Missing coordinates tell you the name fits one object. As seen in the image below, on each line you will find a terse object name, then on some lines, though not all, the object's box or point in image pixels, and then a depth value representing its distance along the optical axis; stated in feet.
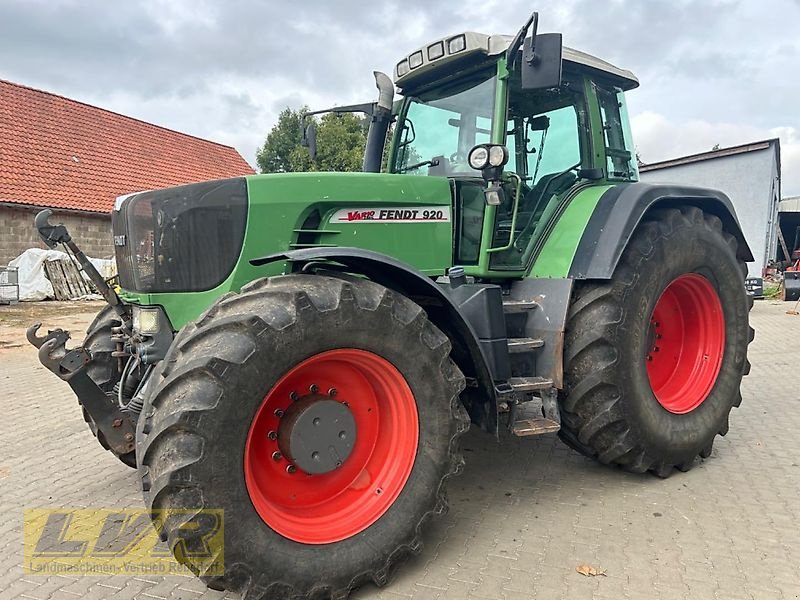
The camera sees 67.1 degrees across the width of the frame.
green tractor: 7.77
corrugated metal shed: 54.70
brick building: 49.73
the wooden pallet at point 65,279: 49.06
